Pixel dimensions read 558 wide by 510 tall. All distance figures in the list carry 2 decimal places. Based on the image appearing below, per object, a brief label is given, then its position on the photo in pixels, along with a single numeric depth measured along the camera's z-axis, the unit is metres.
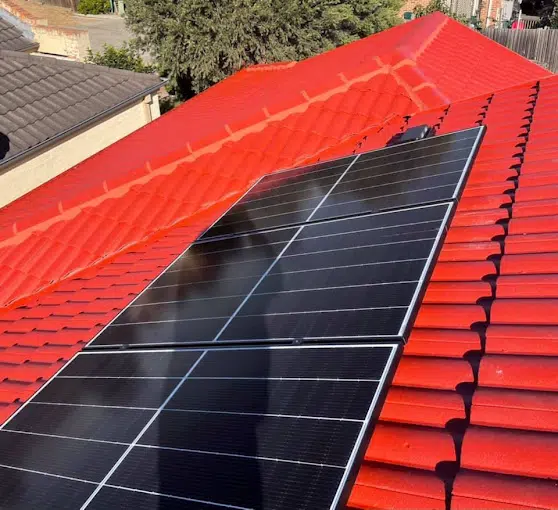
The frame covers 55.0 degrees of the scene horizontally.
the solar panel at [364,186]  5.05
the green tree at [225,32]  19.80
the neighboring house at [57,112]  11.95
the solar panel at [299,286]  3.58
